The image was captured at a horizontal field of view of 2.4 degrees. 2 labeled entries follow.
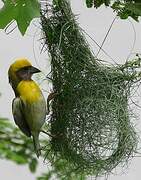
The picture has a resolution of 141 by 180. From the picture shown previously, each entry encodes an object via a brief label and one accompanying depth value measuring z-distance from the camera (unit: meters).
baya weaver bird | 4.98
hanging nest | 4.95
